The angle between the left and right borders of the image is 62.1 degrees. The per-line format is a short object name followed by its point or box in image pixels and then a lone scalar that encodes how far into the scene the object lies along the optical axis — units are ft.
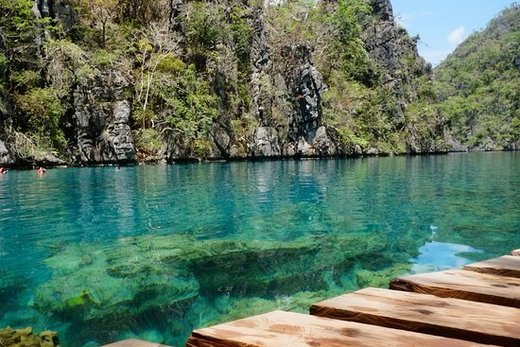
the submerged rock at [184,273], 17.92
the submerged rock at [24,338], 12.19
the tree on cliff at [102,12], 127.54
